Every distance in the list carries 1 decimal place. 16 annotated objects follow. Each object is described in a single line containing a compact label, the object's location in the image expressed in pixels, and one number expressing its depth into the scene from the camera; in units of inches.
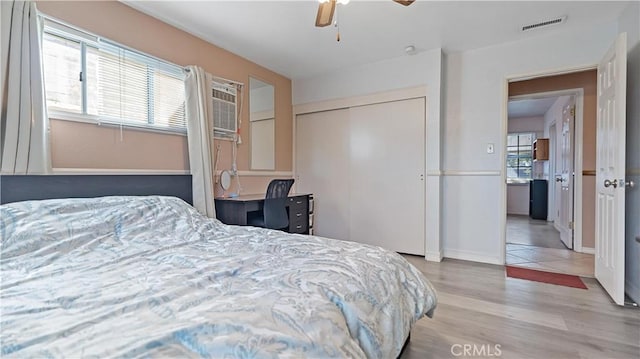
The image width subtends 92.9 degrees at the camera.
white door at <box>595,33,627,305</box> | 85.6
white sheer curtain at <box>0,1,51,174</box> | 70.9
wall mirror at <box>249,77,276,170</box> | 149.5
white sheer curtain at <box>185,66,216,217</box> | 112.5
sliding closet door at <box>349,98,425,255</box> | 142.3
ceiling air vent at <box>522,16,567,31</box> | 108.3
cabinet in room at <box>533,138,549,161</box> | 262.1
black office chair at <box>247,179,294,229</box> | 118.1
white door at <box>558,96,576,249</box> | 163.9
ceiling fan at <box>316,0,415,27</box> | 71.8
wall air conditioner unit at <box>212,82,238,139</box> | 128.6
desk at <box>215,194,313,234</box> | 116.4
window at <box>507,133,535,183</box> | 291.7
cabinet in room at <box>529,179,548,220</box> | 252.8
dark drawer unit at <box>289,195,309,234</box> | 135.4
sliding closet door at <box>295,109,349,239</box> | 163.6
